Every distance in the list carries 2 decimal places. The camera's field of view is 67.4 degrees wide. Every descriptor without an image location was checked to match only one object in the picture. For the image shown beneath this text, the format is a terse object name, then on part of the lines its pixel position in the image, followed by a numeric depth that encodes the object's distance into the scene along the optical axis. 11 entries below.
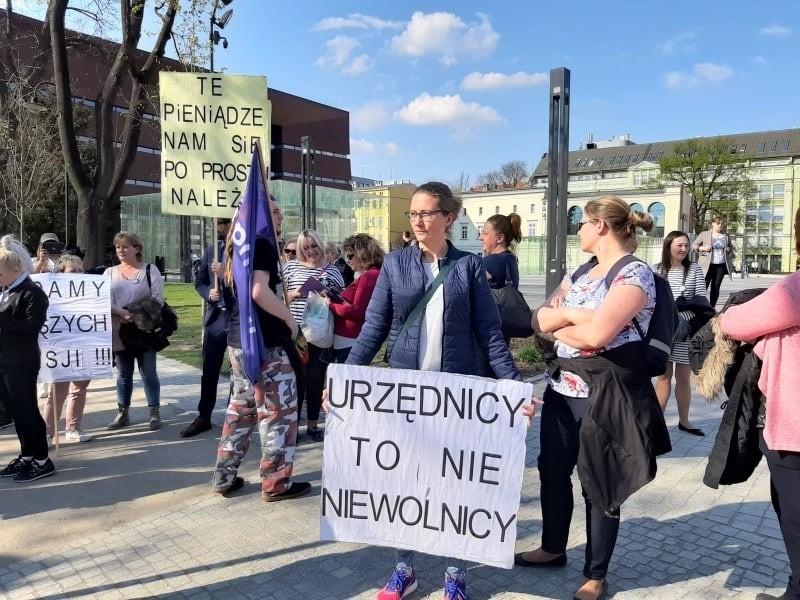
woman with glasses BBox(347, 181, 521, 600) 2.93
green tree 67.00
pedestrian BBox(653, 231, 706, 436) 5.58
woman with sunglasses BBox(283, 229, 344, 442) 5.32
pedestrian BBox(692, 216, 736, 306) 11.13
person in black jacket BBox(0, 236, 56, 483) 4.28
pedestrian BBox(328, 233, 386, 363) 5.19
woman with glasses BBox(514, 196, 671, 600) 2.72
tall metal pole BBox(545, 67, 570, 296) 8.39
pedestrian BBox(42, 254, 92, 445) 5.41
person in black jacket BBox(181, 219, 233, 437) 5.66
